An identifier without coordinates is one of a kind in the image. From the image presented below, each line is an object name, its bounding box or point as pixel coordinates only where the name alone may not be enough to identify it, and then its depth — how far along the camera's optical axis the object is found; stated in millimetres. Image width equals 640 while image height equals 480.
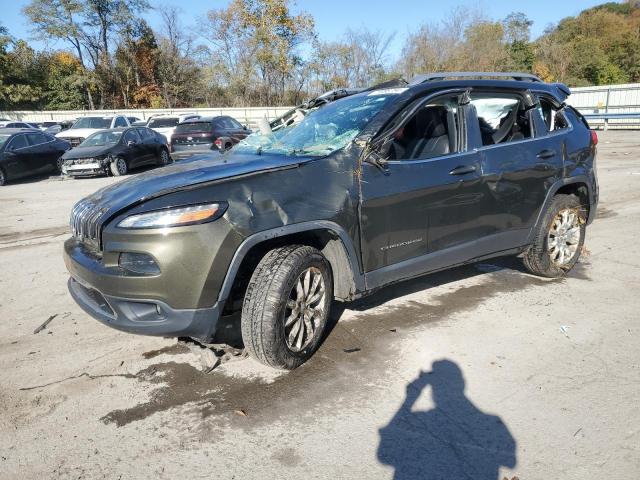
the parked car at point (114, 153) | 13742
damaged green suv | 2855
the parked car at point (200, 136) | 14711
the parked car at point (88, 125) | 18938
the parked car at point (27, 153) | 13492
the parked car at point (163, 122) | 21056
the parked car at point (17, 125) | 23377
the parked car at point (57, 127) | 25317
